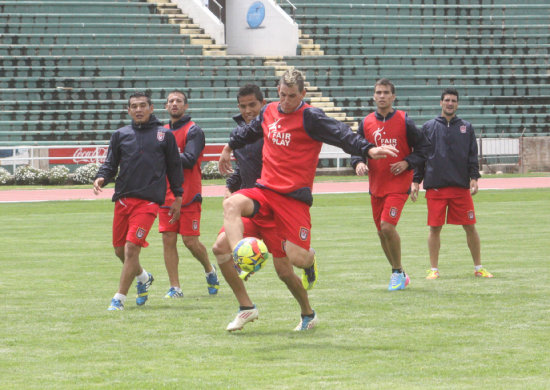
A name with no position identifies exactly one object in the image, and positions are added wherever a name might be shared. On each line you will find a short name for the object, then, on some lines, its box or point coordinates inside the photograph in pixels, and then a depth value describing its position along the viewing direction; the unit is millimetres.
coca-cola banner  61396
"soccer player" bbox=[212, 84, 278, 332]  14764
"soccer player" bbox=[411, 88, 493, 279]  21426
